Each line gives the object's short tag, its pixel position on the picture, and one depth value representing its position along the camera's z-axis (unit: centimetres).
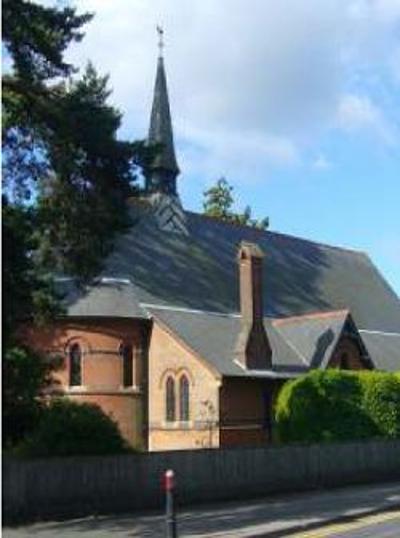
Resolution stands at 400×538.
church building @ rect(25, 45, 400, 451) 4325
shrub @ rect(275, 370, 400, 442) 3769
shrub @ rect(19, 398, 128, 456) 2308
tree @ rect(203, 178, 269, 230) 7600
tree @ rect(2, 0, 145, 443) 2095
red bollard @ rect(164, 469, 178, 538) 1492
